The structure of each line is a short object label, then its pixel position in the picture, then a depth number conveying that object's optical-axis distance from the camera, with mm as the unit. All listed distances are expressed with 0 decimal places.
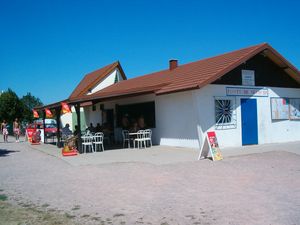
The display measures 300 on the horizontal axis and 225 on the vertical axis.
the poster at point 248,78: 15484
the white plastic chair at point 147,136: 15775
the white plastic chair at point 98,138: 15038
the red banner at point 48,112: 20119
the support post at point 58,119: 18814
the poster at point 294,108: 17438
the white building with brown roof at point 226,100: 14156
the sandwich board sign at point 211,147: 11047
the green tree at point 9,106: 42562
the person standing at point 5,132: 25125
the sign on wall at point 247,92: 14953
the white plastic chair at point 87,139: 14769
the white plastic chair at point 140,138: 15445
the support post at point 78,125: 14398
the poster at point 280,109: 16562
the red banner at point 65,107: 15139
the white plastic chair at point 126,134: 16686
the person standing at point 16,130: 25592
